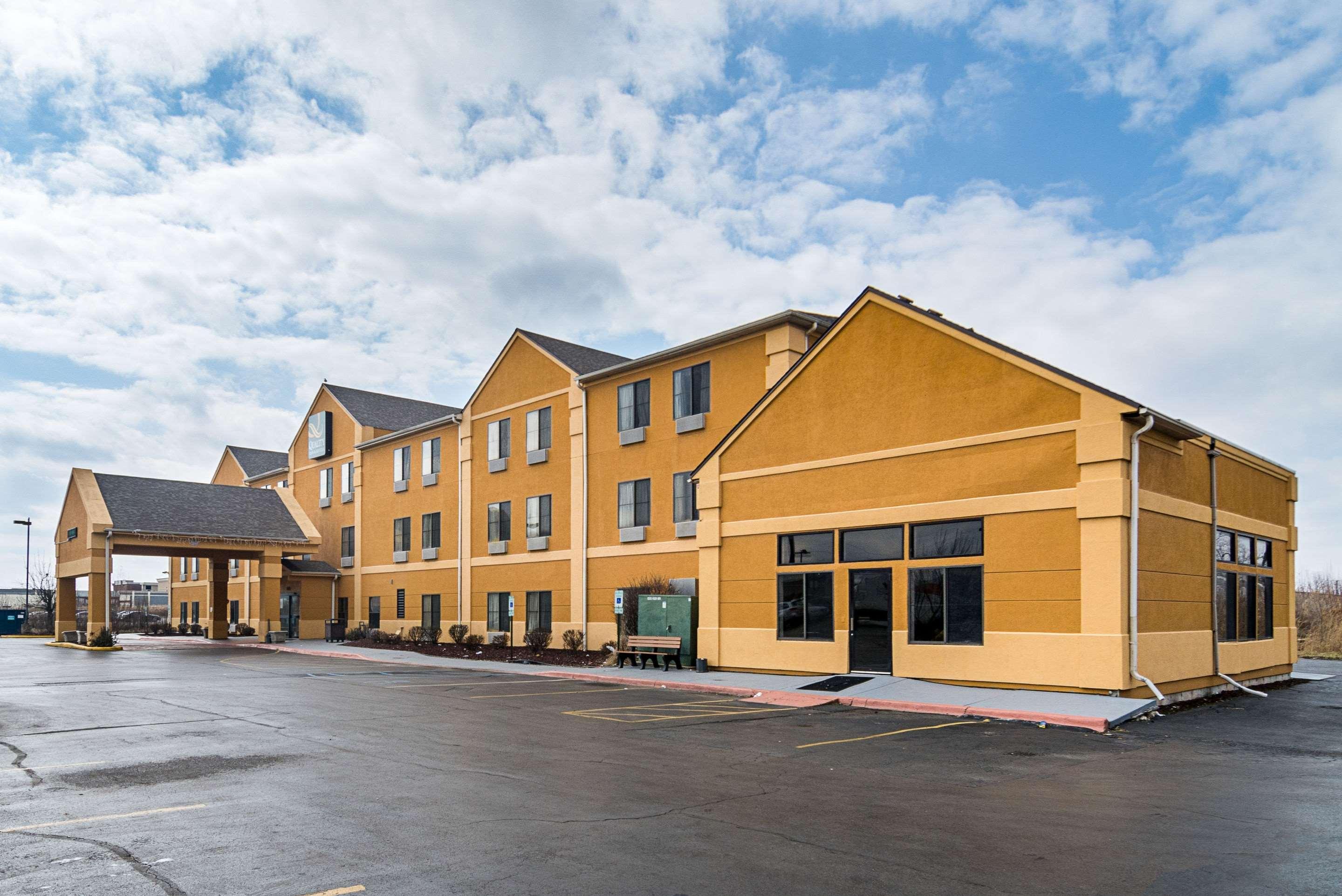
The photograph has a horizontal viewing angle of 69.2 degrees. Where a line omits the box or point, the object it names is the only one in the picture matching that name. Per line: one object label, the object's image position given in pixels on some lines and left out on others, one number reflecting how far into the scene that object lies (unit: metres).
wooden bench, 25.23
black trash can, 46.25
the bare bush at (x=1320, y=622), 37.88
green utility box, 25.55
